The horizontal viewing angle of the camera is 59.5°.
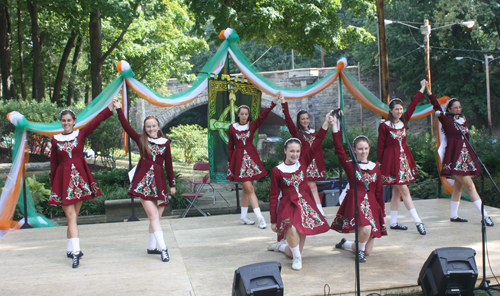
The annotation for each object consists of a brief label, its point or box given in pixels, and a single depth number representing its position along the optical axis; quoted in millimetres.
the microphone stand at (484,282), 3823
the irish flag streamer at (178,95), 6020
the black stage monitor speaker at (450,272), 3395
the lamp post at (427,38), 16500
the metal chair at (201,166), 8916
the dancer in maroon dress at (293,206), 4305
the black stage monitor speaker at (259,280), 3180
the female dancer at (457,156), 5871
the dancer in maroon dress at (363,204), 4438
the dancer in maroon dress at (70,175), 4742
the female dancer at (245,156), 6102
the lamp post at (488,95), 25792
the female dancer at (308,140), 6316
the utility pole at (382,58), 10538
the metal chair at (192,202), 7641
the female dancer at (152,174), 4730
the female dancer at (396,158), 5633
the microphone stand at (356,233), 3441
